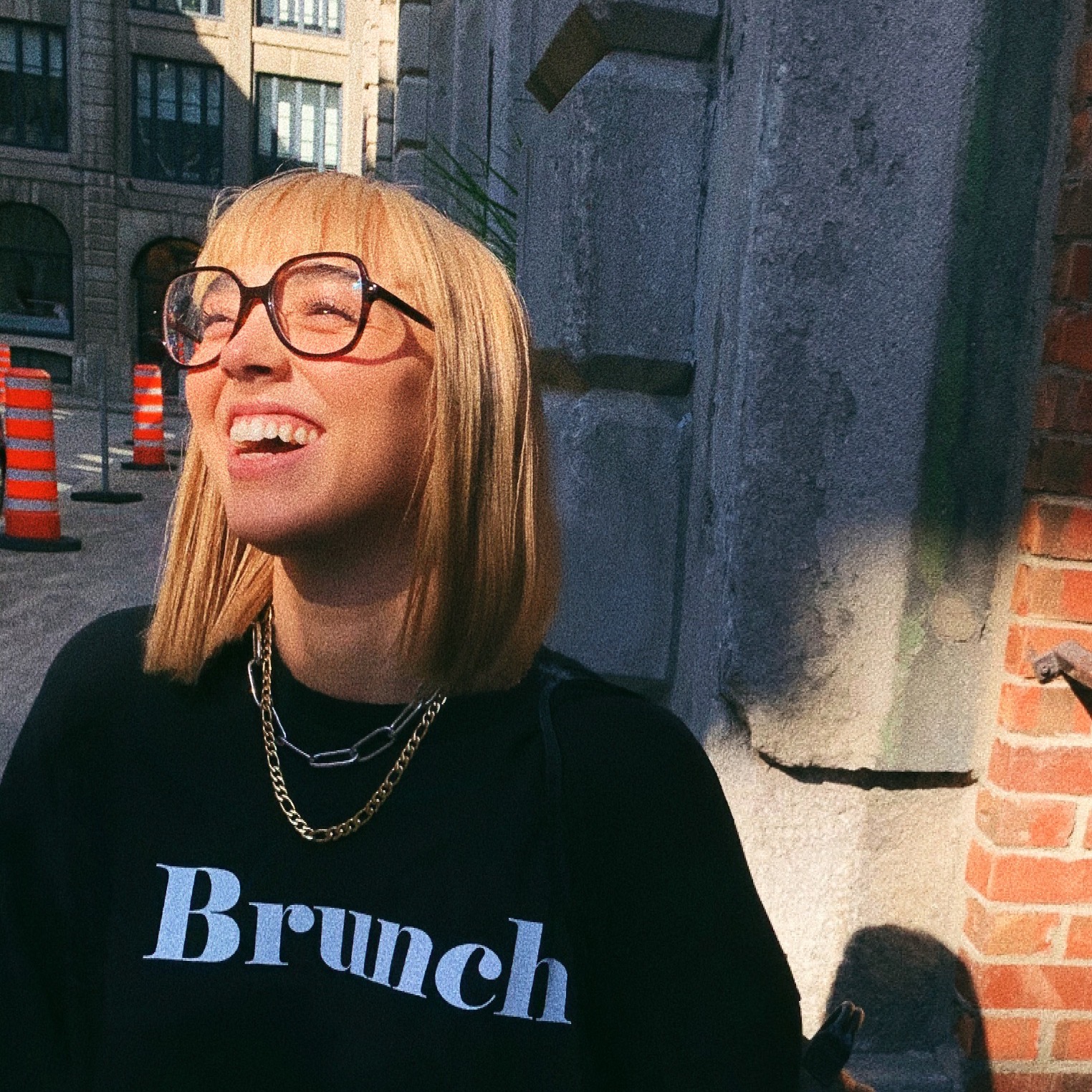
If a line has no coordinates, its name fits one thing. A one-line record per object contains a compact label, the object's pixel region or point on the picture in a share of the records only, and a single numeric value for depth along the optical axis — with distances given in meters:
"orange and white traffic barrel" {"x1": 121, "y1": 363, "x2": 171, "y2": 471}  11.83
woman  1.12
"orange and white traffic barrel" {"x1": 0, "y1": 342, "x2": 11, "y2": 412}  14.77
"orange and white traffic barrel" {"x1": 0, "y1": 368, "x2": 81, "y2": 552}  7.53
